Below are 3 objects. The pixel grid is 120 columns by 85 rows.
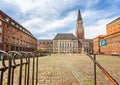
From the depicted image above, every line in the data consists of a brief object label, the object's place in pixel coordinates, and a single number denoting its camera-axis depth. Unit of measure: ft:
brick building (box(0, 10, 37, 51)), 75.70
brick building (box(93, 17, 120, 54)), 129.07
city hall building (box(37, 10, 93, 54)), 257.78
